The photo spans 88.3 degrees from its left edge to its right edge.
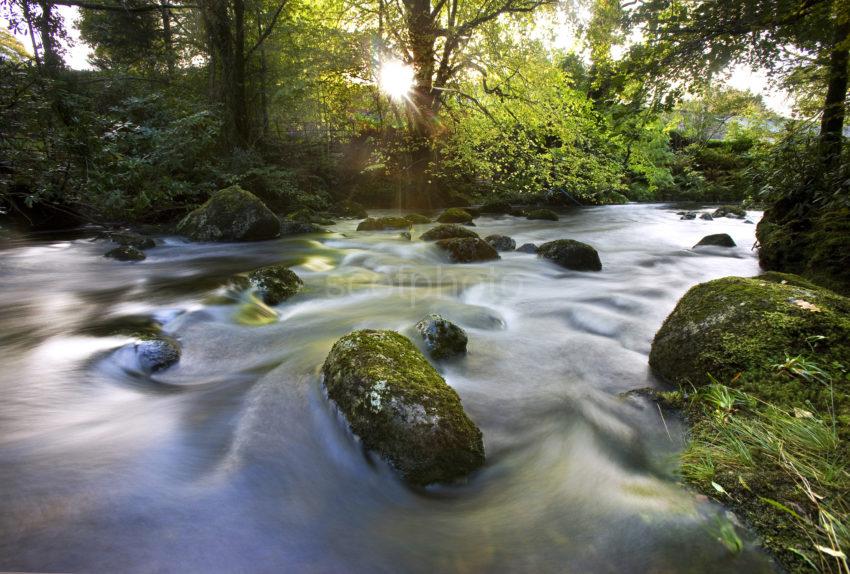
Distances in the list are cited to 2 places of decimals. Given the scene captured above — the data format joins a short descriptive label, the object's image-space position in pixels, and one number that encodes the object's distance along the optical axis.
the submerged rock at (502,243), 9.38
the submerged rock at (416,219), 13.13
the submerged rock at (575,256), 7.98
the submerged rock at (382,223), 11.89
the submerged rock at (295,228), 10.87
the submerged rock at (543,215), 15.58
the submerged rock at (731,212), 16.56
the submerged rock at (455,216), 13.65
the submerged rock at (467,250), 8.36
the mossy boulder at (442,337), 4.10
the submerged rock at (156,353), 3.74
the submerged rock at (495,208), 16.70
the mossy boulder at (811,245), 5.43
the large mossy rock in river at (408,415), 2.49
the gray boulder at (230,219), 9.51
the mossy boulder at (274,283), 5.64
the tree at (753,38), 6.20
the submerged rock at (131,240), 8.71
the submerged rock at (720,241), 10.07
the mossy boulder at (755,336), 2.55
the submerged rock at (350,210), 14.79
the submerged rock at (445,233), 9.44
